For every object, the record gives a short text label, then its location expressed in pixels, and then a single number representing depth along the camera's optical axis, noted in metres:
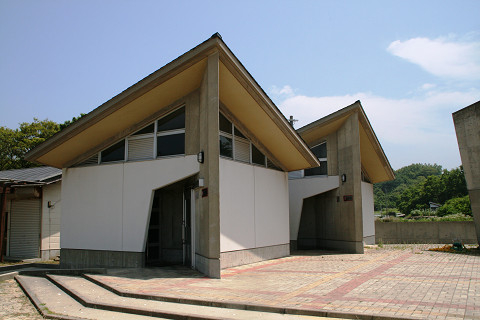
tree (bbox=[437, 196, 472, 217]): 38.62
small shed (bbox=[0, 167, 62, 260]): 17.17
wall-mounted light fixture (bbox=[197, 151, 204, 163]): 11.03
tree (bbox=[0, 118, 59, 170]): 31.97
